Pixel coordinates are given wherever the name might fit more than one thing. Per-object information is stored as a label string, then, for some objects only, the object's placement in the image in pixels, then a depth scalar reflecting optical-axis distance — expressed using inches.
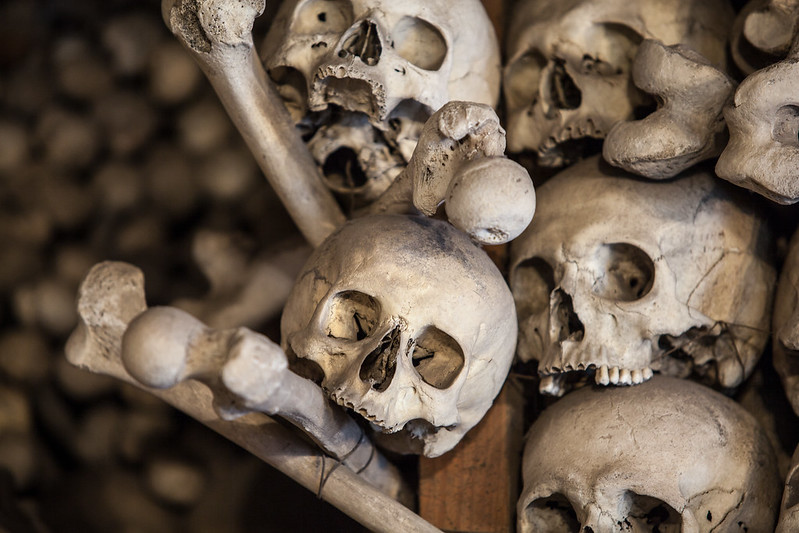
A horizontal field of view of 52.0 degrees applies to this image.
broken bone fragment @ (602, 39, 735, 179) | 38.9
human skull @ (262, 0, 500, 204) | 41.7
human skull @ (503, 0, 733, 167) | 44.7
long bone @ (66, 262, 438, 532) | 37.9
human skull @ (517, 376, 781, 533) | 38.1
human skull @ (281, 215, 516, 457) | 36.1
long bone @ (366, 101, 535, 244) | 30.8
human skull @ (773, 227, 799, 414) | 39.4
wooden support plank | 46.1
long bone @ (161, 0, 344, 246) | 35.8
